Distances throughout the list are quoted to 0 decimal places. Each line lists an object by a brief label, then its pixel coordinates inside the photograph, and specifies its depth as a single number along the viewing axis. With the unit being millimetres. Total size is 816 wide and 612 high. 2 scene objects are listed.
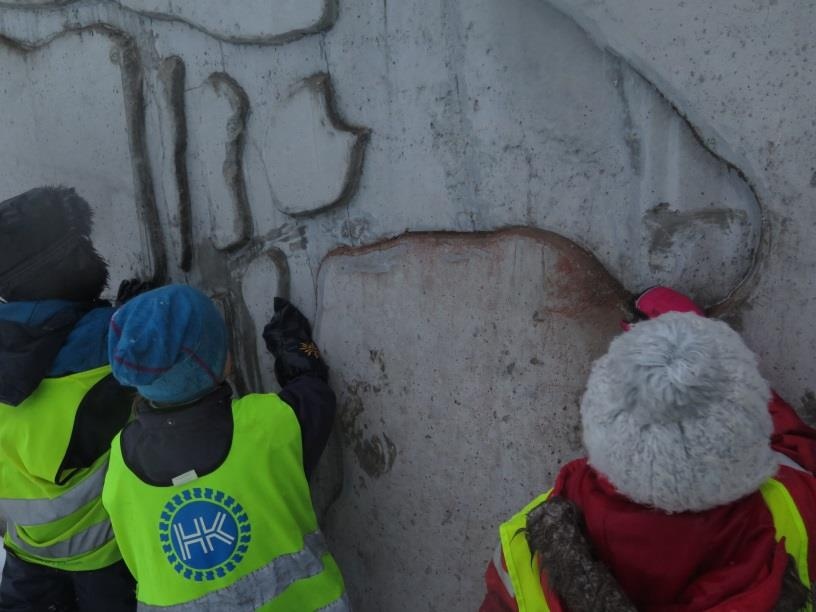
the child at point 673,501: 829
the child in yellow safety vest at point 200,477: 1309
